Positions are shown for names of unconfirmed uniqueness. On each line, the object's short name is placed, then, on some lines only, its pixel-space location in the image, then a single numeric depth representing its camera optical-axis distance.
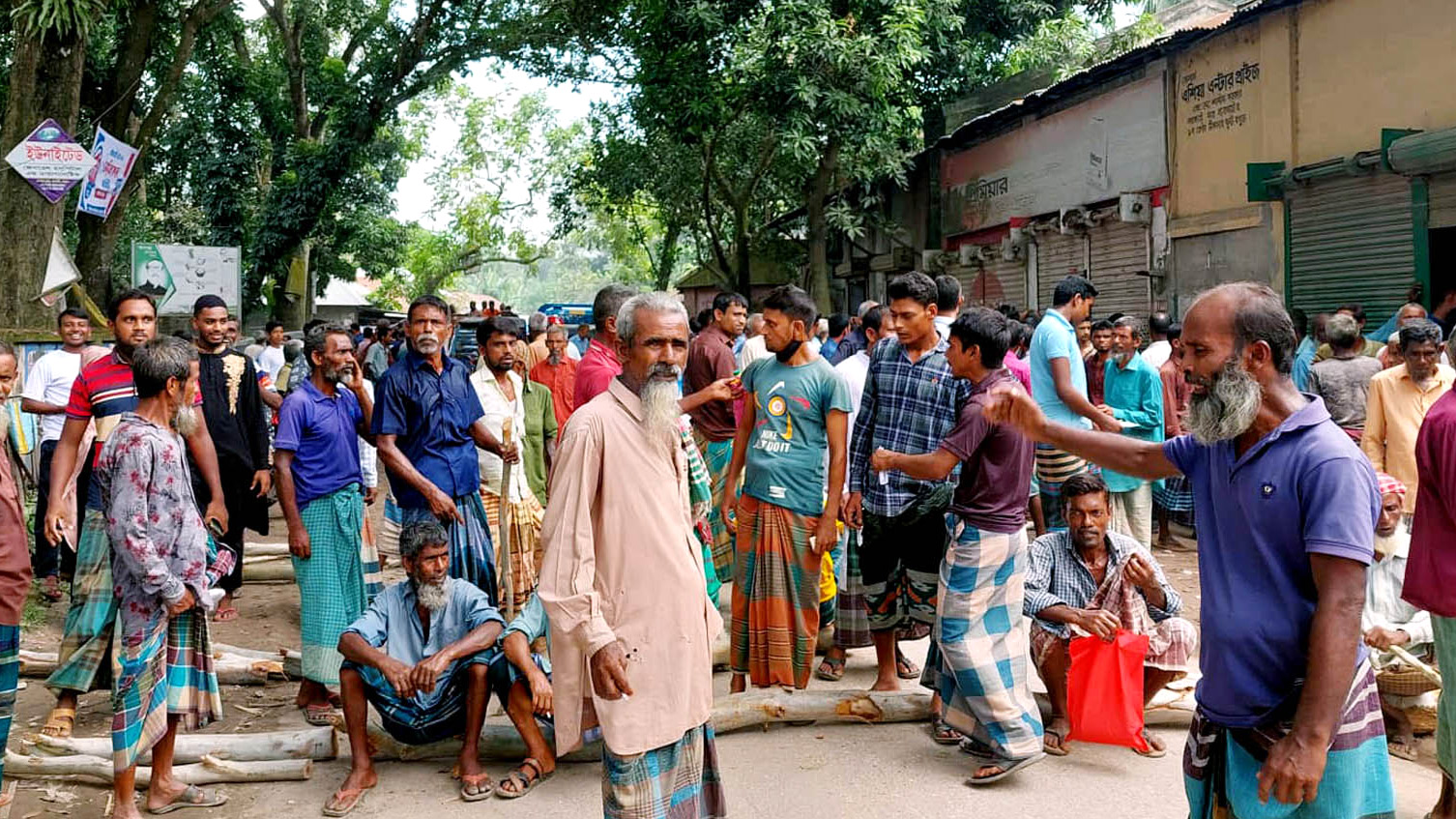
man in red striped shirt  5.00
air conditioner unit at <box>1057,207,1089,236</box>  15.32
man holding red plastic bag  4.67
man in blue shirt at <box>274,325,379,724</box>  5.59
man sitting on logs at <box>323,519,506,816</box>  4.46
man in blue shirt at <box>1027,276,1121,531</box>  6.55
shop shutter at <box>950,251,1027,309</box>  17.56
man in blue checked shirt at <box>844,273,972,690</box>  5.15
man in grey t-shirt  7.64
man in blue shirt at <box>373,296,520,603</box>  5.43
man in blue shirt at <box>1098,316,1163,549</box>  7.25
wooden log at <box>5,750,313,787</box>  4.66
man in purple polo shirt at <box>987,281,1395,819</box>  2.46
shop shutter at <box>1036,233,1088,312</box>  15.82
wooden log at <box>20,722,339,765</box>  4.78
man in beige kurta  3.12
